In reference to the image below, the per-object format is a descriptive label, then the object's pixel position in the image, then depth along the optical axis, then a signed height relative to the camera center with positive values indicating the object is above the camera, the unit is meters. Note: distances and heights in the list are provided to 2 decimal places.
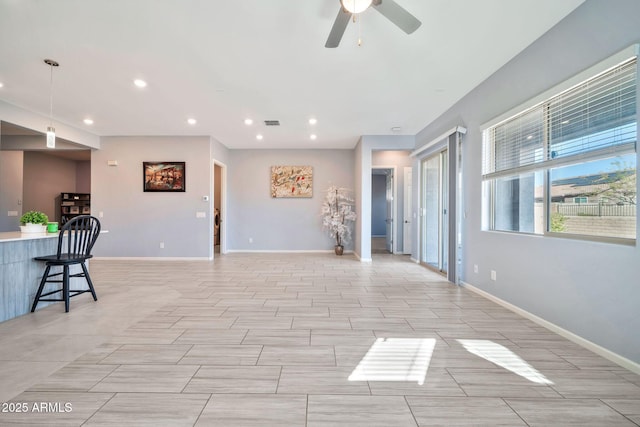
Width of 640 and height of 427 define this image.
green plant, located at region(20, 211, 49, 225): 3.48 -0.08
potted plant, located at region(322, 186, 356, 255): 7.68 -0.07
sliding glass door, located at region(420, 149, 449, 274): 5.47 +0.03
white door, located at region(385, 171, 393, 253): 8.29 +0.02
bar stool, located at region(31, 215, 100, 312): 3.25 -0.53
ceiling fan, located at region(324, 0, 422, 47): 2.10 +1.49
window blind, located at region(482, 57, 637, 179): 2.20 +0.80
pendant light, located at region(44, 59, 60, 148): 3.46 +0.99
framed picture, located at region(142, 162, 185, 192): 6.88 +0.83
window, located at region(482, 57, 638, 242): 2.21 +0.47
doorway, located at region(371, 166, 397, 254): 8.19 +0.06
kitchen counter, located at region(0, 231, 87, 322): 3.04 -0.64
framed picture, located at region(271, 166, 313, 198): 8.09 +0.85
